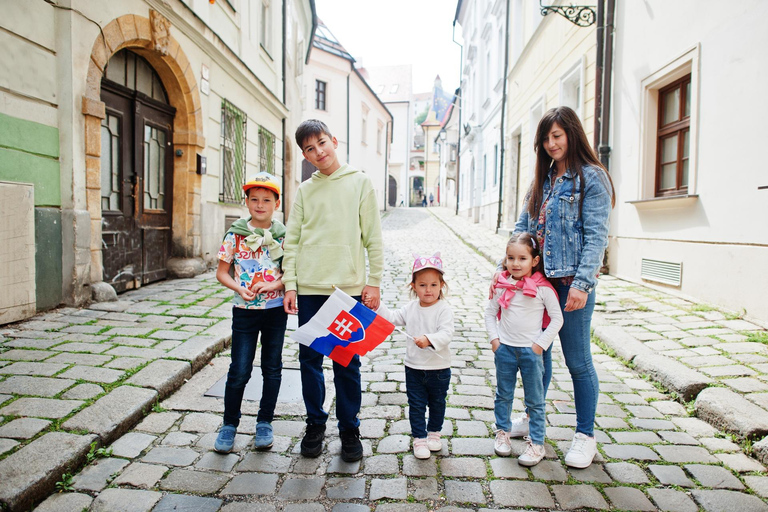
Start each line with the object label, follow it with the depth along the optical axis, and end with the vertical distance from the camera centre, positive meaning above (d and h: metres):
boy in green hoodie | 2.77 -0.12
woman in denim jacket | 2.70 +0.00
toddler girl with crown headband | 2.83 -0.63
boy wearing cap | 2.91 -0.37
